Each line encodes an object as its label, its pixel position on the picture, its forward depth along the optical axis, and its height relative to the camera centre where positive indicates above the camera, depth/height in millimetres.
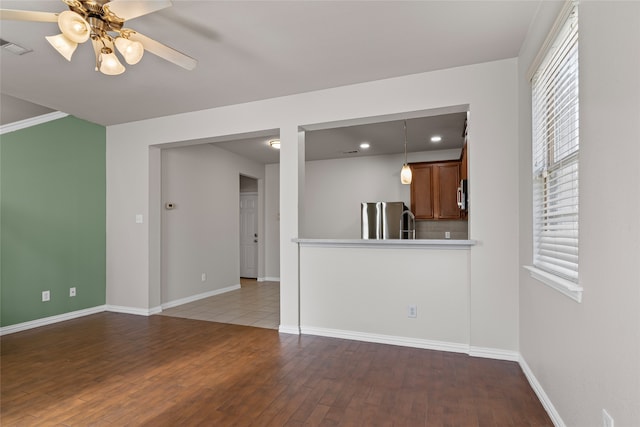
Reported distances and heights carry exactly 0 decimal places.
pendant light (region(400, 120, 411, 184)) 4727 +532
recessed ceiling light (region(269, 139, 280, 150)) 5500 +1168
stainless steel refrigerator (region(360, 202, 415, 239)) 5898 -134
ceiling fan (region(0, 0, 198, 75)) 1796 +1048
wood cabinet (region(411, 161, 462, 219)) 5621 +396
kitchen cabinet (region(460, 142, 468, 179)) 4523 +678
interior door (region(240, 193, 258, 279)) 7832 -485
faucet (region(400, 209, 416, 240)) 5855 -258
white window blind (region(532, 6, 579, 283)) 1772 +343
